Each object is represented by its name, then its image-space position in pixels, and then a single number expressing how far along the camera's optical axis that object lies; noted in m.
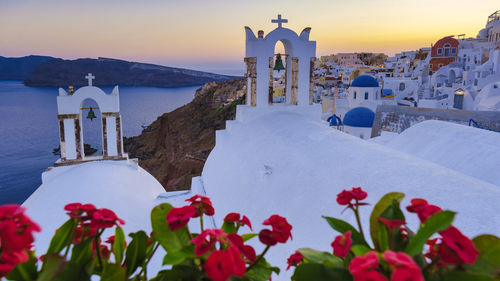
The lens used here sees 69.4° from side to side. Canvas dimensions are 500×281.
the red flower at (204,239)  1.11
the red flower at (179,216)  1.23
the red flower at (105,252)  1.45
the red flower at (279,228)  1.29
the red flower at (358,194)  1.39
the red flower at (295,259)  1.50
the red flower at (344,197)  1.41
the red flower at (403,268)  0.80
